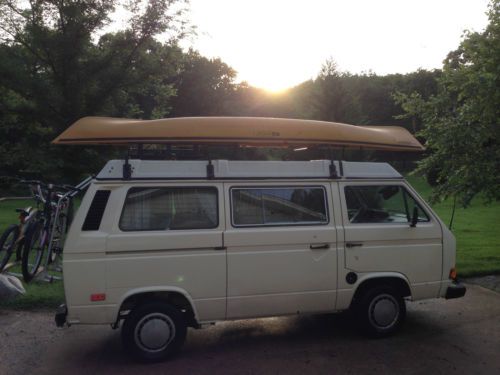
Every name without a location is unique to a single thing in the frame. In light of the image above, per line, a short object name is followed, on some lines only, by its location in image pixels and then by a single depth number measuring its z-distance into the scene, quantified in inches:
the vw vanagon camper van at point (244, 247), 188.5
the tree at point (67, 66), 367.9
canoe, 201.5
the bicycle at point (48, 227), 294.4
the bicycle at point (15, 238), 306.9
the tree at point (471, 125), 303.3
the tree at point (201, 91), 1546.5
